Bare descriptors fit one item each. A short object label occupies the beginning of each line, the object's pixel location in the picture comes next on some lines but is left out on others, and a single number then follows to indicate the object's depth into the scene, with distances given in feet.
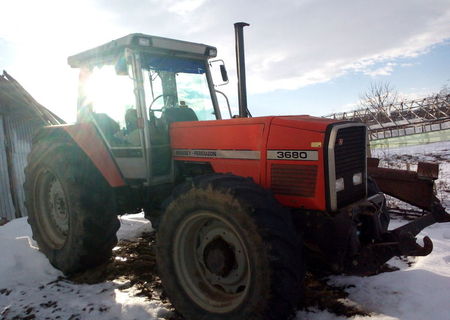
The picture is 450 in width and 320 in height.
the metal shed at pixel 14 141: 32.58
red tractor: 8.52
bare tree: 99.96
